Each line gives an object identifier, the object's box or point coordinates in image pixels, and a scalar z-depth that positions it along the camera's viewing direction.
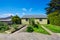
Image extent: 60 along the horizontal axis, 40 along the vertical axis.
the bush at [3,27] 6.34
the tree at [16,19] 15.46
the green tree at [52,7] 16.00
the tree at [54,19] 10.78
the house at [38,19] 16.27
